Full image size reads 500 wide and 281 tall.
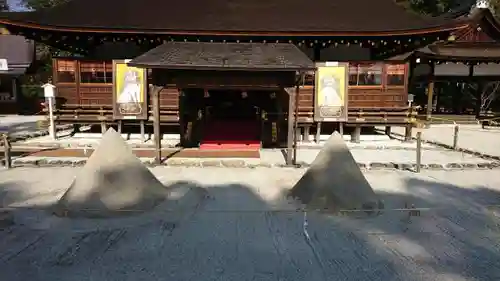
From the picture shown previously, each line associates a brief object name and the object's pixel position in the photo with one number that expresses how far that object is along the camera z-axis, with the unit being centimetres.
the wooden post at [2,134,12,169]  927
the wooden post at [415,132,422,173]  958
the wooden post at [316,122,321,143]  1378
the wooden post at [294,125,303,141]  1438
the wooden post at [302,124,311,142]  1405
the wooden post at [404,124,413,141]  1474
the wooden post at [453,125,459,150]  1295
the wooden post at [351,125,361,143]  1434
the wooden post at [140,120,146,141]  1372
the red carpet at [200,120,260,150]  1294
